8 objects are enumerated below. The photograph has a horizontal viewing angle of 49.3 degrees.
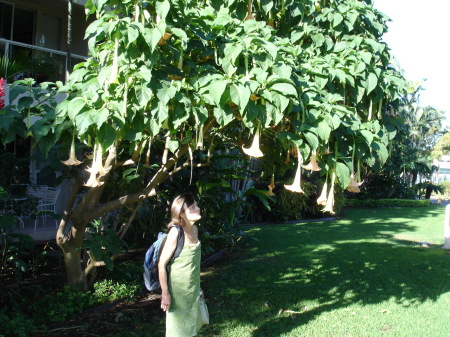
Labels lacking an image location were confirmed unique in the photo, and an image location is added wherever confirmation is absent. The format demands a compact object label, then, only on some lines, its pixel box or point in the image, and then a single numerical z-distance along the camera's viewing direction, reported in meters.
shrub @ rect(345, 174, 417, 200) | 19.25
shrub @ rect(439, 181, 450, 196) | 30.66
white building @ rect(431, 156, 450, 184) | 44.00
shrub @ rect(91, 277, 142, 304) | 4.87
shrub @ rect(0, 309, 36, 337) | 3.89
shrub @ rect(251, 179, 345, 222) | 12.50
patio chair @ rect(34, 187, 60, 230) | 7.67
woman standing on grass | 3.21
